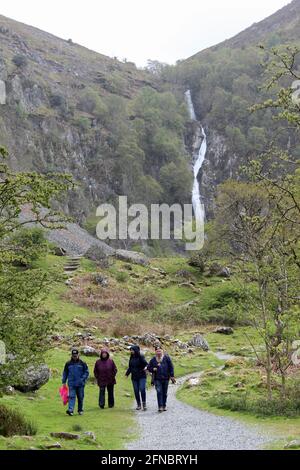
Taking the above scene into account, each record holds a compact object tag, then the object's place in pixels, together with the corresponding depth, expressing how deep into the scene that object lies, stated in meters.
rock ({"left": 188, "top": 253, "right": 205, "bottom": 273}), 55.00
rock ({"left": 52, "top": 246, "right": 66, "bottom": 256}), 53.48
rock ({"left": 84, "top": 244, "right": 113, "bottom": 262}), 50.69
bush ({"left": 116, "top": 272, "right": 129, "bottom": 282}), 46.47
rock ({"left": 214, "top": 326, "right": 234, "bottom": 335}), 37.59
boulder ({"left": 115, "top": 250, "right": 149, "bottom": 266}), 55.38
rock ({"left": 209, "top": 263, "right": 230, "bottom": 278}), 53.31
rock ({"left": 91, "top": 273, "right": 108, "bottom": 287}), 43.78
